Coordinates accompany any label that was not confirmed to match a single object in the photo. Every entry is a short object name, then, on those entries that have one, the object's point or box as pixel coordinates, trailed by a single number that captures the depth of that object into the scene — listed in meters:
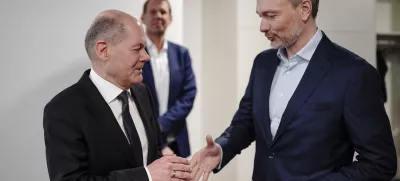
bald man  1.19
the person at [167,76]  2.20
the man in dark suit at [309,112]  1.32
